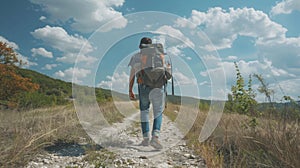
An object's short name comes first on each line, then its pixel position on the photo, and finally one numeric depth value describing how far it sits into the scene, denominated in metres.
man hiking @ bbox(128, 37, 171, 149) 4.83
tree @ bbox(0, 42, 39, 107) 30.64
